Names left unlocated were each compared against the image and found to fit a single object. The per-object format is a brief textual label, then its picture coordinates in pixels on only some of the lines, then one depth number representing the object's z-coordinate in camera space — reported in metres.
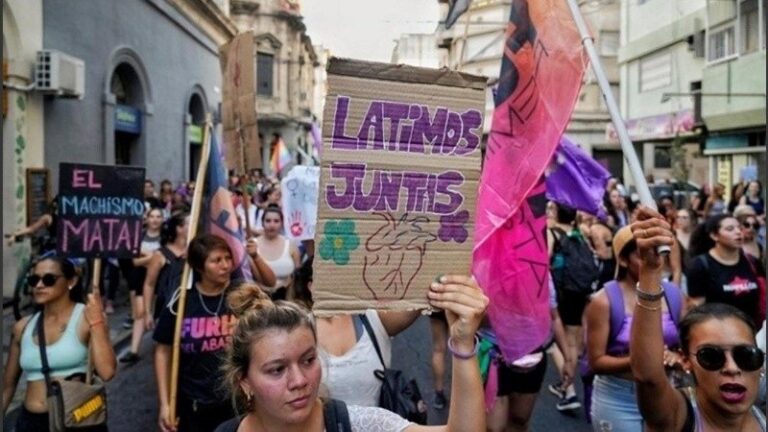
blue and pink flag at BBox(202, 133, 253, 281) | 4.93
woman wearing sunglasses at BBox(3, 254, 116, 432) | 3.64
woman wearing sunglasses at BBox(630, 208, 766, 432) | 2.29
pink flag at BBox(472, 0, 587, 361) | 3.23
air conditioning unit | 11.24
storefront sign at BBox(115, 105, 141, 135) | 16.10
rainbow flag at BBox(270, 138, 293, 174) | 17.12
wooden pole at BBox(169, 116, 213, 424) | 3.88
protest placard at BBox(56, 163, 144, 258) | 4.54
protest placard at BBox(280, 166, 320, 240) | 7.24
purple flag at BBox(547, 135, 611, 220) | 5.00
